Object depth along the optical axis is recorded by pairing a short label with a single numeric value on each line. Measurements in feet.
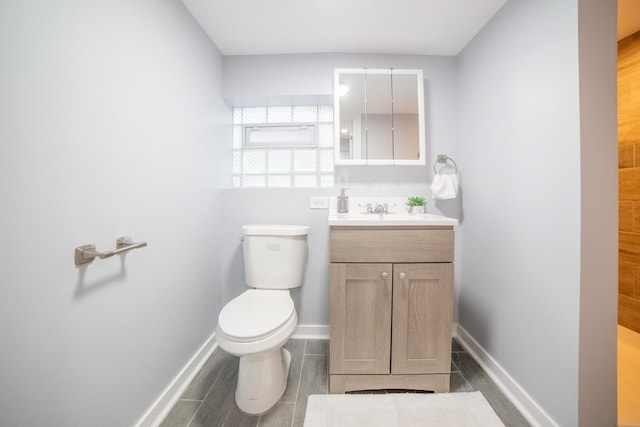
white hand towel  5.15
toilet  3.39
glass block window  6.05
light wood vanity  3.91
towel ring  5.51
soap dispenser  5.24
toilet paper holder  2.44
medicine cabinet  5.45
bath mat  3.49
